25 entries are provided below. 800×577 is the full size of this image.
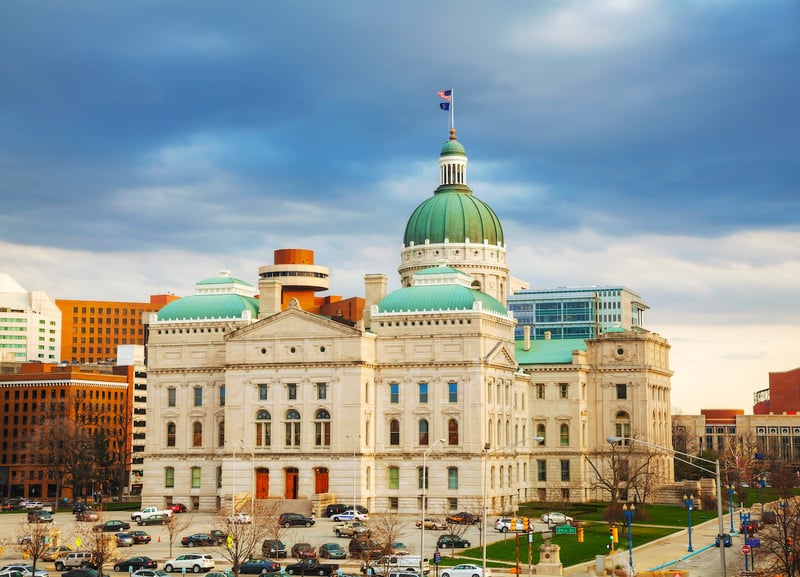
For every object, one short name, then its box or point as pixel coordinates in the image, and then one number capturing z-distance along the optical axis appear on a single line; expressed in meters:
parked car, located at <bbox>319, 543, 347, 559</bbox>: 106.25
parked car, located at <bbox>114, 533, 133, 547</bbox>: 115.06
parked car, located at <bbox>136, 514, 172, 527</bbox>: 138.50
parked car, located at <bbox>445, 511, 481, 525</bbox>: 130.14
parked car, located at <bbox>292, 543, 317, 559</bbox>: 104.43
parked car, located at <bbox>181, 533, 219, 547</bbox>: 115.31
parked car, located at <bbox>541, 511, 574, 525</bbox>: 129.95
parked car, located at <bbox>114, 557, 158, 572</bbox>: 100.50
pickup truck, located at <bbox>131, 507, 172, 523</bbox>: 139.50
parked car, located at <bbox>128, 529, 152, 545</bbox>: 118.41
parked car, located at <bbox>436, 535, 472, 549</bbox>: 111.38
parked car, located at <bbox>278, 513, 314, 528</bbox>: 131.88
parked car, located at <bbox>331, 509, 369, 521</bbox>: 133.75
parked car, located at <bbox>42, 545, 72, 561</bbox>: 105.56
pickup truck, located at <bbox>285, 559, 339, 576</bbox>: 97.94
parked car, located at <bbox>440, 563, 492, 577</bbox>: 93.38
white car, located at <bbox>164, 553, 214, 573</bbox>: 101.06
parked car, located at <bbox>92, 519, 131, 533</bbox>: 125.69
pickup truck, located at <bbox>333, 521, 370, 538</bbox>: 116.97
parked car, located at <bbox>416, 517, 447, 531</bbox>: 129.00
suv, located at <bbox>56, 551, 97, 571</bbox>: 102.46
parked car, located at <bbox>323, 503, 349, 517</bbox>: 141.62
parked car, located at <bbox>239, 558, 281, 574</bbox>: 99.00
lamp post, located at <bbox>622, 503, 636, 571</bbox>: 96.59
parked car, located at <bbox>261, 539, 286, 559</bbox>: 107.06
